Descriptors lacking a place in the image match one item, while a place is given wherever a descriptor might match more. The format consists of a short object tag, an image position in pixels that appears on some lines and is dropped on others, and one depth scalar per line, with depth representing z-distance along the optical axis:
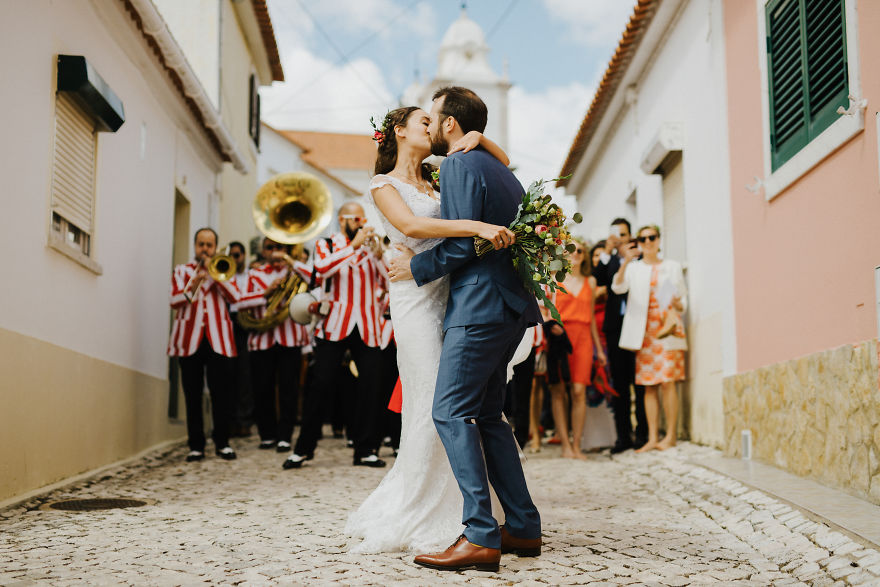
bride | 4.26
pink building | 5.05
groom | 3.87
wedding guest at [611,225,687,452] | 8.72
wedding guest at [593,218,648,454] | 9.12
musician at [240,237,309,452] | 9.62
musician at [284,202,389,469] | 7.71
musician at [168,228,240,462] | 8.46
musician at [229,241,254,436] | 11.02
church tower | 60.31
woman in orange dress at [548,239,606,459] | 8.95
